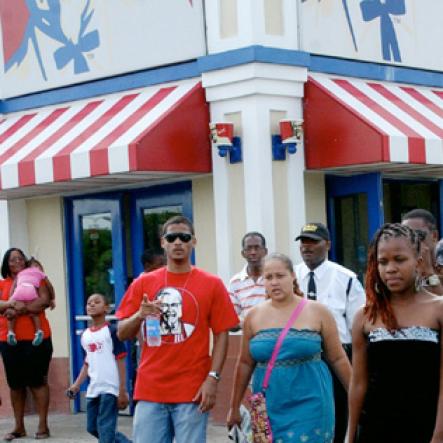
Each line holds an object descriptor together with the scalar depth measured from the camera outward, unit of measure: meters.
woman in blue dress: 11.22
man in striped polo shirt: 15.98
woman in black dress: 8.41
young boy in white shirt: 15.53
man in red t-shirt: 11.97
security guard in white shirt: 14.12
